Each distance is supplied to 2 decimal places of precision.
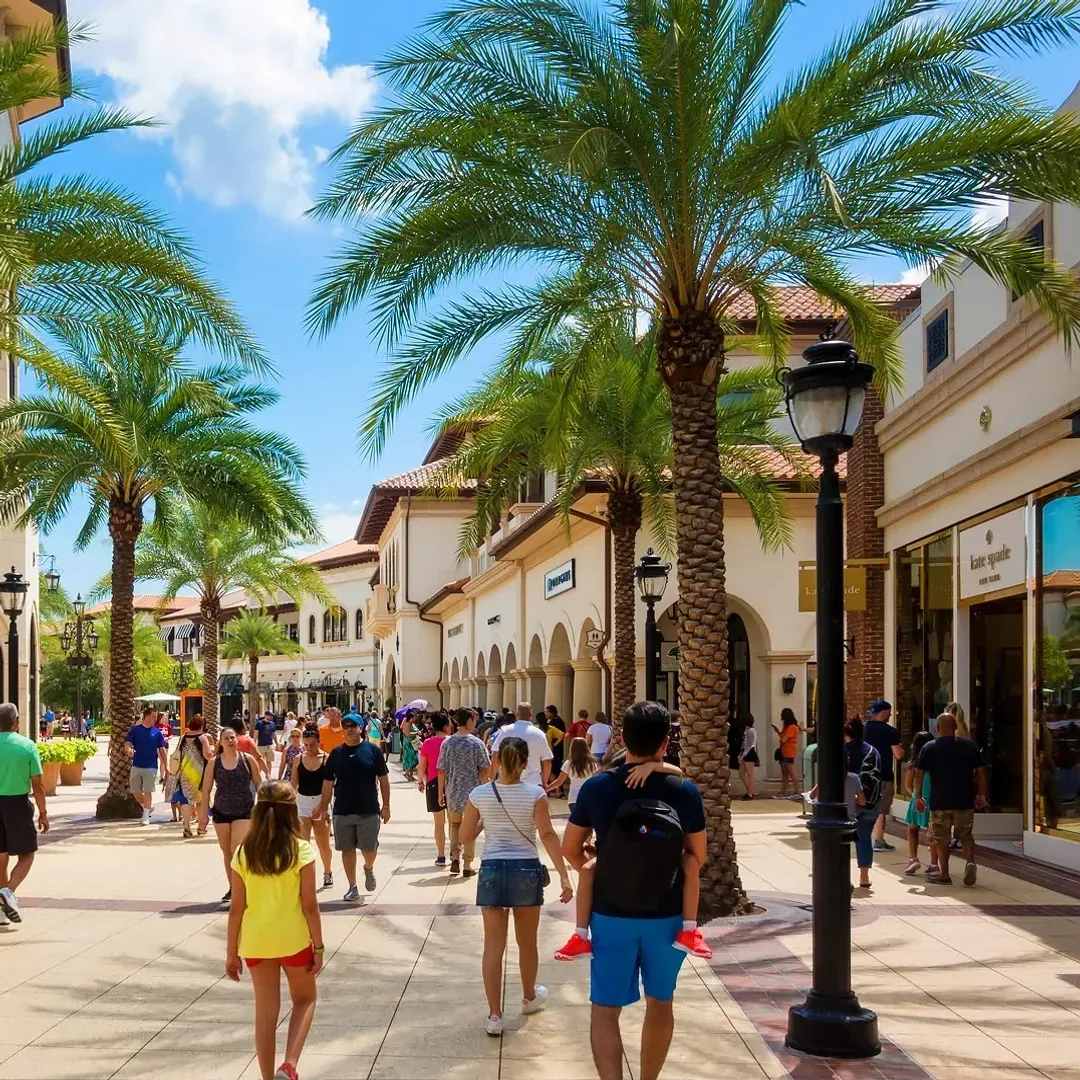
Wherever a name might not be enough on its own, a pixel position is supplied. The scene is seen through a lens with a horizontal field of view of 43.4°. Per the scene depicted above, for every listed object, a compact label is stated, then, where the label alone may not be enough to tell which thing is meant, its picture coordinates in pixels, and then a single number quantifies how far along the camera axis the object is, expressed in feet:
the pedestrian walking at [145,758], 64.80
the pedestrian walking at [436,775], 49.57
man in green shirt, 35.45
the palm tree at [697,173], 37.40
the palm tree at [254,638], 246.68
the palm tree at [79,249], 44.04
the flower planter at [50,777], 94.44
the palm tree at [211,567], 124.88
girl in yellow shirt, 19.76
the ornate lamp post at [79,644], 133.59
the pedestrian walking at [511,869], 24.39
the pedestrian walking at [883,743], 50.93
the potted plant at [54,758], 94.79
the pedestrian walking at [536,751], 46.65
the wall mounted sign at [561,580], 99.50
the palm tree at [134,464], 70.03
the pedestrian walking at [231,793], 38.47
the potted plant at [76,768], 104.78
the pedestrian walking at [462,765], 44.29
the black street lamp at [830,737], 23.04
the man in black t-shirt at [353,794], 40.24
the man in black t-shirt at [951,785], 42.37
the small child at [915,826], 44.07
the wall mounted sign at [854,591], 68.85
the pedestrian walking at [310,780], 41.96
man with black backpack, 18.45
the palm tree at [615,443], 65.77
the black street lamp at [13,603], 75.92
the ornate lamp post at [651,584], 64.28
